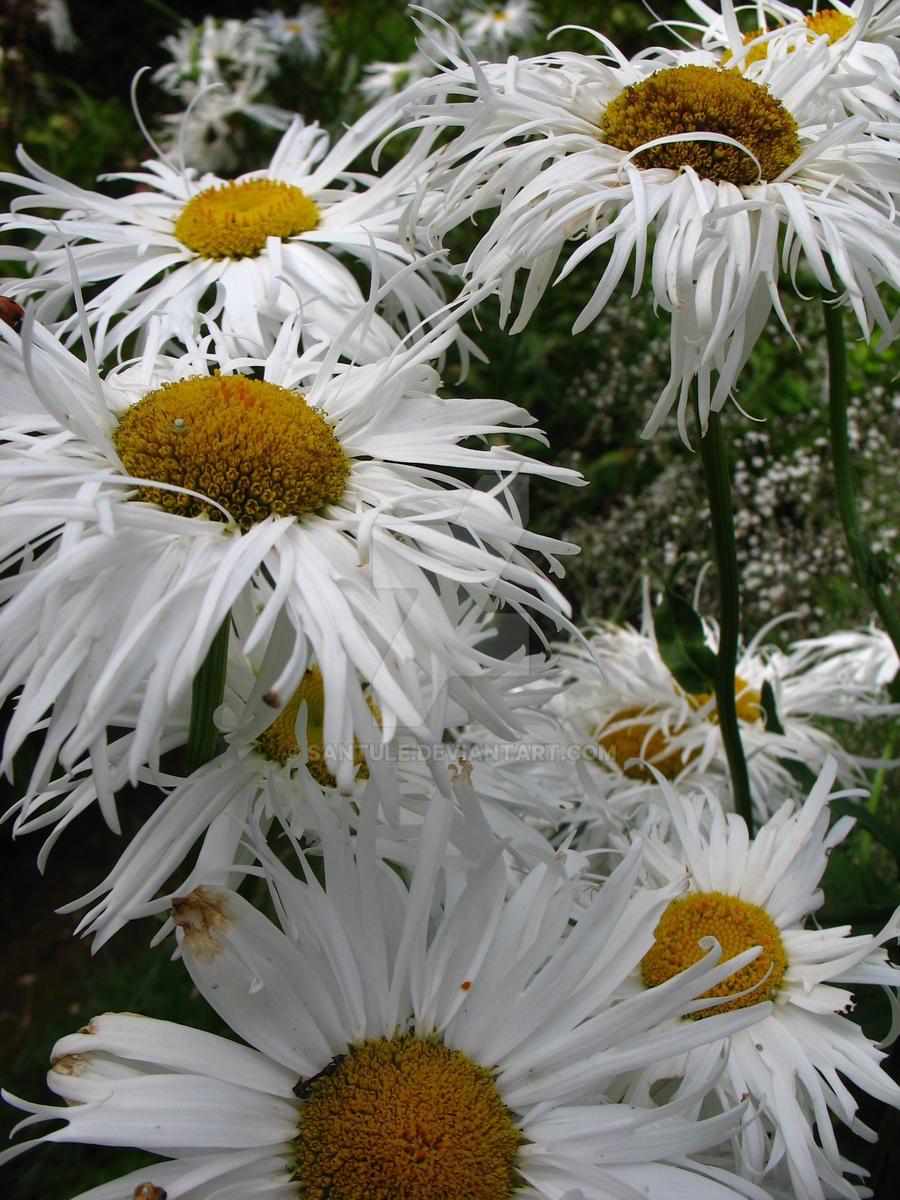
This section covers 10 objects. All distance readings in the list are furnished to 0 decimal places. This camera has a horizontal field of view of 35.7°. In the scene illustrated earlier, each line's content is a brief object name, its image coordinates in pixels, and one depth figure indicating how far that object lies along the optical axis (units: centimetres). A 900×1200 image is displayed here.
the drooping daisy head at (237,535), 16
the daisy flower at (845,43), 22
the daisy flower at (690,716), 30
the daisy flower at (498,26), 80
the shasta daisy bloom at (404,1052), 17
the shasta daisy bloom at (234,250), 24
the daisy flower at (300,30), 75
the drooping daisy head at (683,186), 20
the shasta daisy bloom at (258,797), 18
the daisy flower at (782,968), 19
